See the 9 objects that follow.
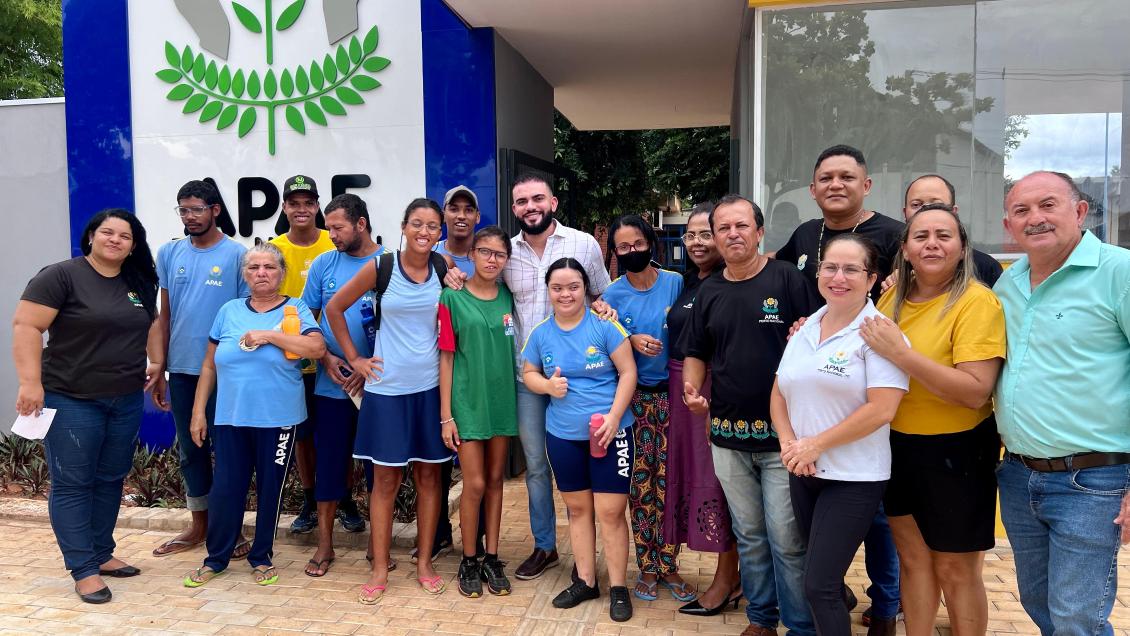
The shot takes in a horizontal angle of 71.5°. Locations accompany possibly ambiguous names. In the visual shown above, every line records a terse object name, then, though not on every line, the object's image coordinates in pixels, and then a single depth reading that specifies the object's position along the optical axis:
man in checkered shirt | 3.98
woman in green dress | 3.86
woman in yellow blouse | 2.52
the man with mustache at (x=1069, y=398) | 2.33
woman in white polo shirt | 2.62
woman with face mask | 3.79
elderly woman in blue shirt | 3.99
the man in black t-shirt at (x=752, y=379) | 3.11
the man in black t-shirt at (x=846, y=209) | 3.25
